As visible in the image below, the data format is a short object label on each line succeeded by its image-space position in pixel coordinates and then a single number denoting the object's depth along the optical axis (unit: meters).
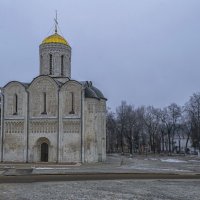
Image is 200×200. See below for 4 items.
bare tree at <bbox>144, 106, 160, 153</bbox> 53.87
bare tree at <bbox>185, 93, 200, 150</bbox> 44.08
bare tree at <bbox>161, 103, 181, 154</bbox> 51.92
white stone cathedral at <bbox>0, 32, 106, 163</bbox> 29.23
